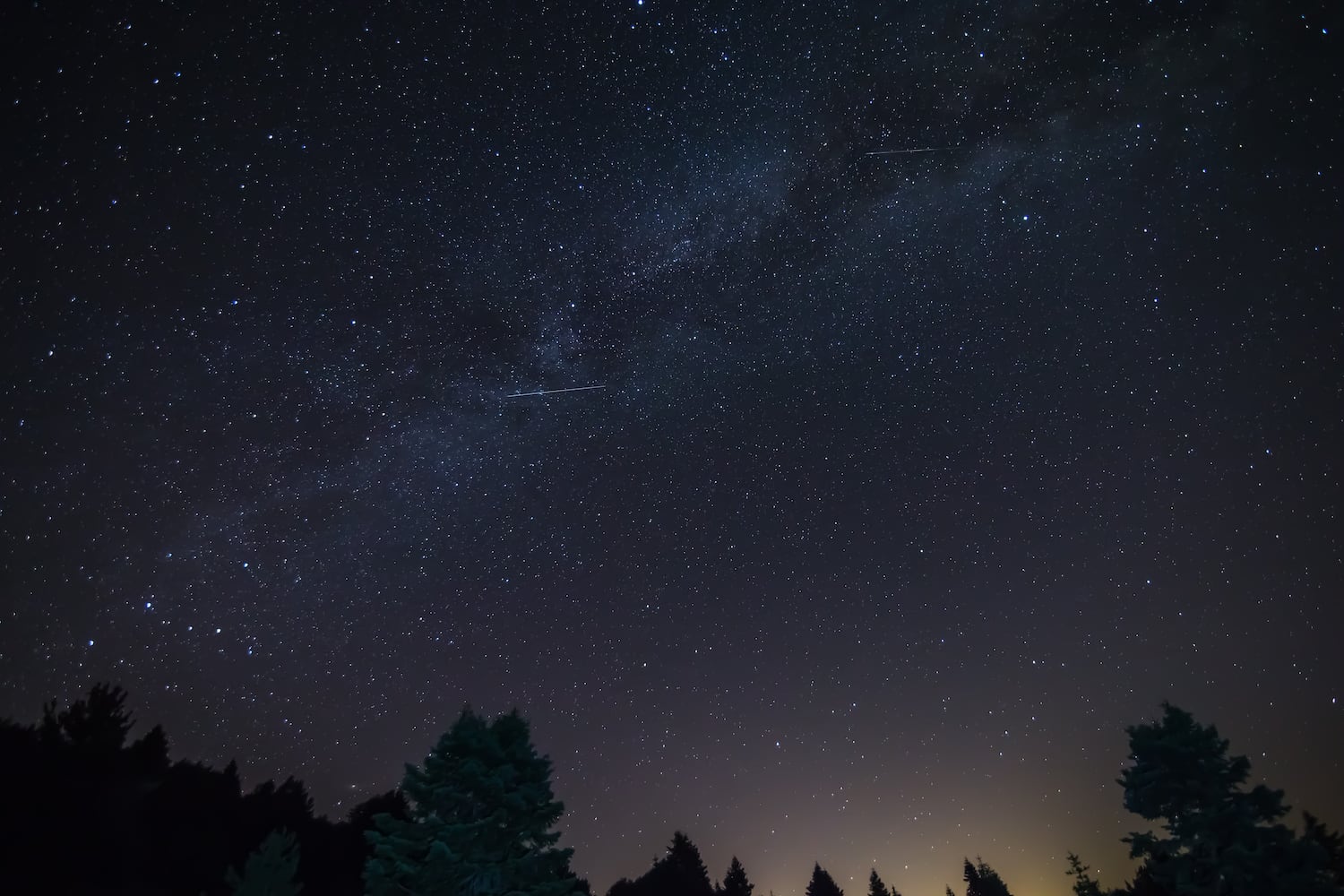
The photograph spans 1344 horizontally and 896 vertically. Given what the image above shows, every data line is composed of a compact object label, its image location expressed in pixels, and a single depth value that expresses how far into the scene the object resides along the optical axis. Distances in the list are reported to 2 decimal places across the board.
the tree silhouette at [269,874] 10.95
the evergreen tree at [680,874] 30.59
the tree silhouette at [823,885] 37.59
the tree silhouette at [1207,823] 15.41
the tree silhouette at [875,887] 43.06
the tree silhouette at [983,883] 44.41
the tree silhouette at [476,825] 11.29
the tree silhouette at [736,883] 32.69
